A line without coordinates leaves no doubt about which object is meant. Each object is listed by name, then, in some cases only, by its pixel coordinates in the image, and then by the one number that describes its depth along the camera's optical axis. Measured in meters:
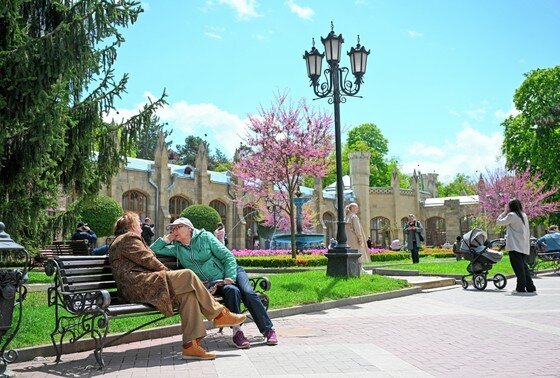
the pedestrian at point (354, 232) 13.96
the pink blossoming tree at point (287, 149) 22.31
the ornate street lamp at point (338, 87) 11.77
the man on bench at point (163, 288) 5.44
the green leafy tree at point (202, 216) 33.56
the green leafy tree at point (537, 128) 36.56
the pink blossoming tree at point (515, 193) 37.84
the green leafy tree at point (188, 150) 77.69
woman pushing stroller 11.08
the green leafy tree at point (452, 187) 86.12
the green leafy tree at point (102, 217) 27.89
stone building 35.22
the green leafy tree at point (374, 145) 65.44
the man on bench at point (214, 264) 6.09
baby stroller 12.34
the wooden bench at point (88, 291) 5.07
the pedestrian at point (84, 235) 16.34
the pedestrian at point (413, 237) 19.45
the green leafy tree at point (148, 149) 71.44
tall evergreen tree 8.12
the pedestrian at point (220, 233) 16.91
